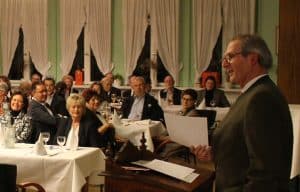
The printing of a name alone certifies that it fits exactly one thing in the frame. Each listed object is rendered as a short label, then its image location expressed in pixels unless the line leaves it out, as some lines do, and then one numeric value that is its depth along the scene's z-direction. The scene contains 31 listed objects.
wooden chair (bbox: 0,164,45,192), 2.64
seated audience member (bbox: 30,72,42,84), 9.82
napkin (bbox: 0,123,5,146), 4.97
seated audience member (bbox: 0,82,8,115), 7.09
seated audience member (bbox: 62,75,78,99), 9.54
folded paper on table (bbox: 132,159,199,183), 2.16
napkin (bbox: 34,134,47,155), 4.59
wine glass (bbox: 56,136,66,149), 4.76
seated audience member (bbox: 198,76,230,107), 8.73
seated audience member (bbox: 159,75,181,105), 9.16
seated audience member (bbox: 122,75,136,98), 9.55
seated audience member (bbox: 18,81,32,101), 8.01
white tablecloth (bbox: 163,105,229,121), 7.83
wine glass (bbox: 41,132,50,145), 4.74
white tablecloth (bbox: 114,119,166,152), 6.44
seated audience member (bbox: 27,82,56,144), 5.87
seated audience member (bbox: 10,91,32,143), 5.24
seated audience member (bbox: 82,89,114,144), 5.62
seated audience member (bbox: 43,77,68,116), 7.32
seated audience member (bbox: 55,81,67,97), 8.48
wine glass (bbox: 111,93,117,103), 8.54
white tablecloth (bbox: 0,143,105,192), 4.44
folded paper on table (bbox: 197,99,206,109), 7.99
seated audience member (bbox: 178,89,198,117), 6.81
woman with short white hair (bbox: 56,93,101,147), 5.26
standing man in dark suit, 1.87
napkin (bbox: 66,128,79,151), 4.80
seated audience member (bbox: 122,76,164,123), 7.53
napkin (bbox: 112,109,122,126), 6.68
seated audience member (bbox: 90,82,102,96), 8.73
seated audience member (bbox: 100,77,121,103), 9.19
